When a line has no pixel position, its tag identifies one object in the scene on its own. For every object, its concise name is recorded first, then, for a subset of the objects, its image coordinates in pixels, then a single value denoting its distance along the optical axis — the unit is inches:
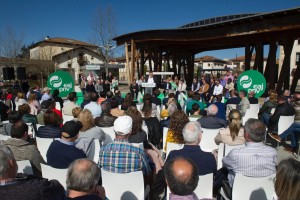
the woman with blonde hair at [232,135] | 131.8
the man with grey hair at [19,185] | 60.1
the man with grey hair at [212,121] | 161.9
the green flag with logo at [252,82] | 271.7
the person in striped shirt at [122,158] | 95.3
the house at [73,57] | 1567.0
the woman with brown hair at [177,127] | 137.1
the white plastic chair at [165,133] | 159.2
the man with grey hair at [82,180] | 67.0
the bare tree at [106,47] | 1050.7
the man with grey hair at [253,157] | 94.2
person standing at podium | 424.0
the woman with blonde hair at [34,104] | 226.3
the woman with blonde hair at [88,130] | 140.0
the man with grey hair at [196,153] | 97.3
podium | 403.9
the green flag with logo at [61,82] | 295.9
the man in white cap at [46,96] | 282.9
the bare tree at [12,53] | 903.9
